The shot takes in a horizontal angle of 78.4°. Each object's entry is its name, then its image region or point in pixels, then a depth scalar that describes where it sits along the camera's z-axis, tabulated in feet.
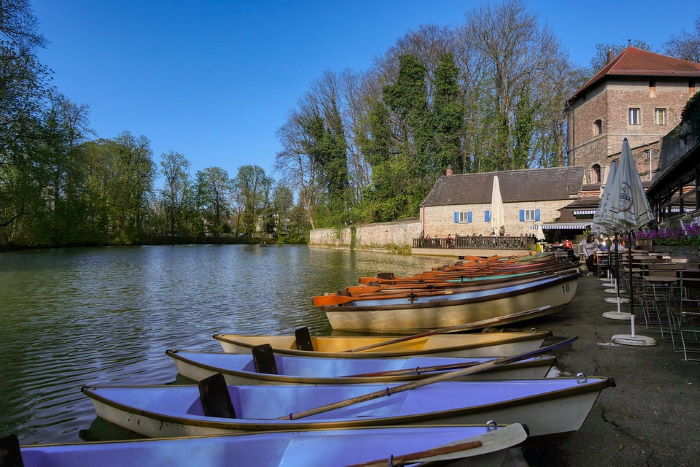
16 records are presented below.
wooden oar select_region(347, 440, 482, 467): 7.14
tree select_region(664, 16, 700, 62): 130.62
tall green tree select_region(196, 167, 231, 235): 218.18
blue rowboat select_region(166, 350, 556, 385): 12.11
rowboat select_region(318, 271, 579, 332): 24.86
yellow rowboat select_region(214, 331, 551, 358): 15.20
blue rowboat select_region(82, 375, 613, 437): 9.27
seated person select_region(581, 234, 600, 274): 50.29
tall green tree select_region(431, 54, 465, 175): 129.18
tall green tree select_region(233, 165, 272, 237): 223.92
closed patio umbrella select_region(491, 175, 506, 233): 80.48
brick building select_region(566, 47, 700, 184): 102.37
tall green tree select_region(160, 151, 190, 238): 203.82
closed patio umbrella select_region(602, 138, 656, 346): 20.58
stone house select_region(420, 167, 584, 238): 102.53
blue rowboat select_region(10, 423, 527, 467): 8.25
